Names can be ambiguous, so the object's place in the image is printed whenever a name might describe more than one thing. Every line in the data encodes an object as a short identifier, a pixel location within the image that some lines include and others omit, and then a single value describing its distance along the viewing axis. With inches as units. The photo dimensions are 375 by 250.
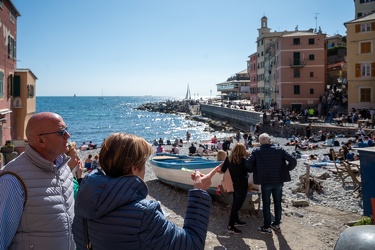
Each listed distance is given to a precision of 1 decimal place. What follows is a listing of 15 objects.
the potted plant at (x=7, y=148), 555.8
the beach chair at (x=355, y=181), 394.3
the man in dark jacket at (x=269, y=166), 255.9
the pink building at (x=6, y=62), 646.7
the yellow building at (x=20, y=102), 748.2
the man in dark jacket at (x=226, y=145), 942.5
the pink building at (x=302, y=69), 1924.2
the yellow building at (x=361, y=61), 1457.9
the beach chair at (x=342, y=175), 445.3
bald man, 96.2
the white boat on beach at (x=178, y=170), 376.8
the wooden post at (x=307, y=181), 417.5
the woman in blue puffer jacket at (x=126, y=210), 73.7
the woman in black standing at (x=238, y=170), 262.8
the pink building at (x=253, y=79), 2851.9
